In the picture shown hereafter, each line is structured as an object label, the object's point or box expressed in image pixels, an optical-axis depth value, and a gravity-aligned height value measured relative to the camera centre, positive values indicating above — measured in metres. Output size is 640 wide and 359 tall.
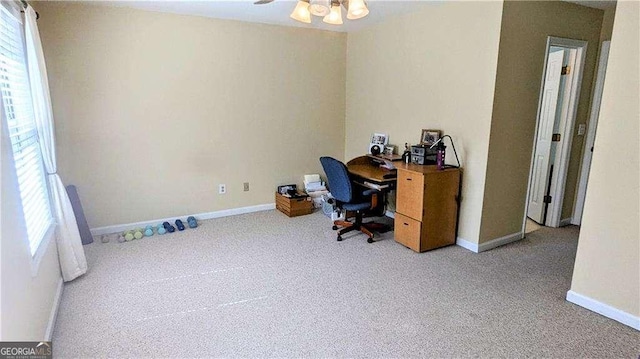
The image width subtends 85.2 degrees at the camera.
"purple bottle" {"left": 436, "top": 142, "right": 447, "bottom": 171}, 3.31 -0.44
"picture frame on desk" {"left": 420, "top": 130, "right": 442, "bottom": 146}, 3.51 -0.28
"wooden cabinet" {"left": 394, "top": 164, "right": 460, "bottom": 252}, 3.17 -0.89
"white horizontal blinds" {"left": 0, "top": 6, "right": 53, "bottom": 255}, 2.01 -0.15
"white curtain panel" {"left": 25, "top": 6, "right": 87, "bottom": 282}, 2.43 -0.41
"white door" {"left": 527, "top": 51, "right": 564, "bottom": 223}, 3.76 -0.31
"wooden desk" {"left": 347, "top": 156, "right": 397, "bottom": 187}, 3.57 -0.68
